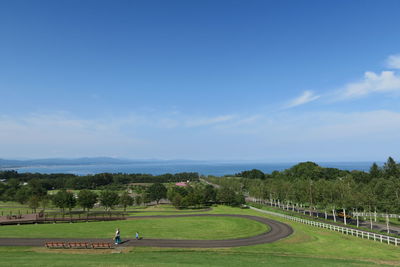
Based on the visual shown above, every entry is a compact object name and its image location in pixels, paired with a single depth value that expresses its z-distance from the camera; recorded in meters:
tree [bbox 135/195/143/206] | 90.27
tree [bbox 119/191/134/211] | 75.16
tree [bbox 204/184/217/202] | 91.61
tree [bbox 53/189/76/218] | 66.31
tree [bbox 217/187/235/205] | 90.69
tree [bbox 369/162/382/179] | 103.79
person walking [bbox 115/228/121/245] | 31.62
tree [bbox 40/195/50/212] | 69.18
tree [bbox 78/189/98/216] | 67.94
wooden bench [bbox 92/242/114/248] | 30.27
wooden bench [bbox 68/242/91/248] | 30.45
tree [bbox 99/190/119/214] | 72.00
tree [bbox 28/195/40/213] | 68.84
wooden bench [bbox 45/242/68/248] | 30.38
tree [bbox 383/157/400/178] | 101.44
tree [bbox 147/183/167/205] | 97.25
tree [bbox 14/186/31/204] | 87.62
